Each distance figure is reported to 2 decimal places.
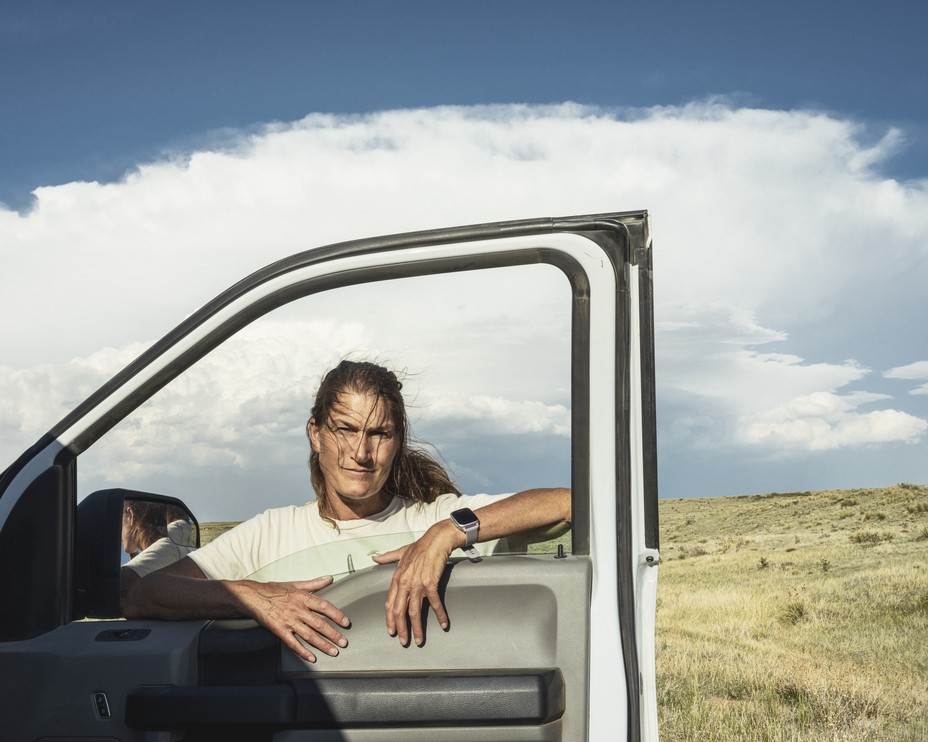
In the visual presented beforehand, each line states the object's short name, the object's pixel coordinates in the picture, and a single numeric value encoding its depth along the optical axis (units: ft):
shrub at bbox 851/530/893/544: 77.46
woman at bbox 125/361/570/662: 6.76
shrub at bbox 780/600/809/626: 54.60
